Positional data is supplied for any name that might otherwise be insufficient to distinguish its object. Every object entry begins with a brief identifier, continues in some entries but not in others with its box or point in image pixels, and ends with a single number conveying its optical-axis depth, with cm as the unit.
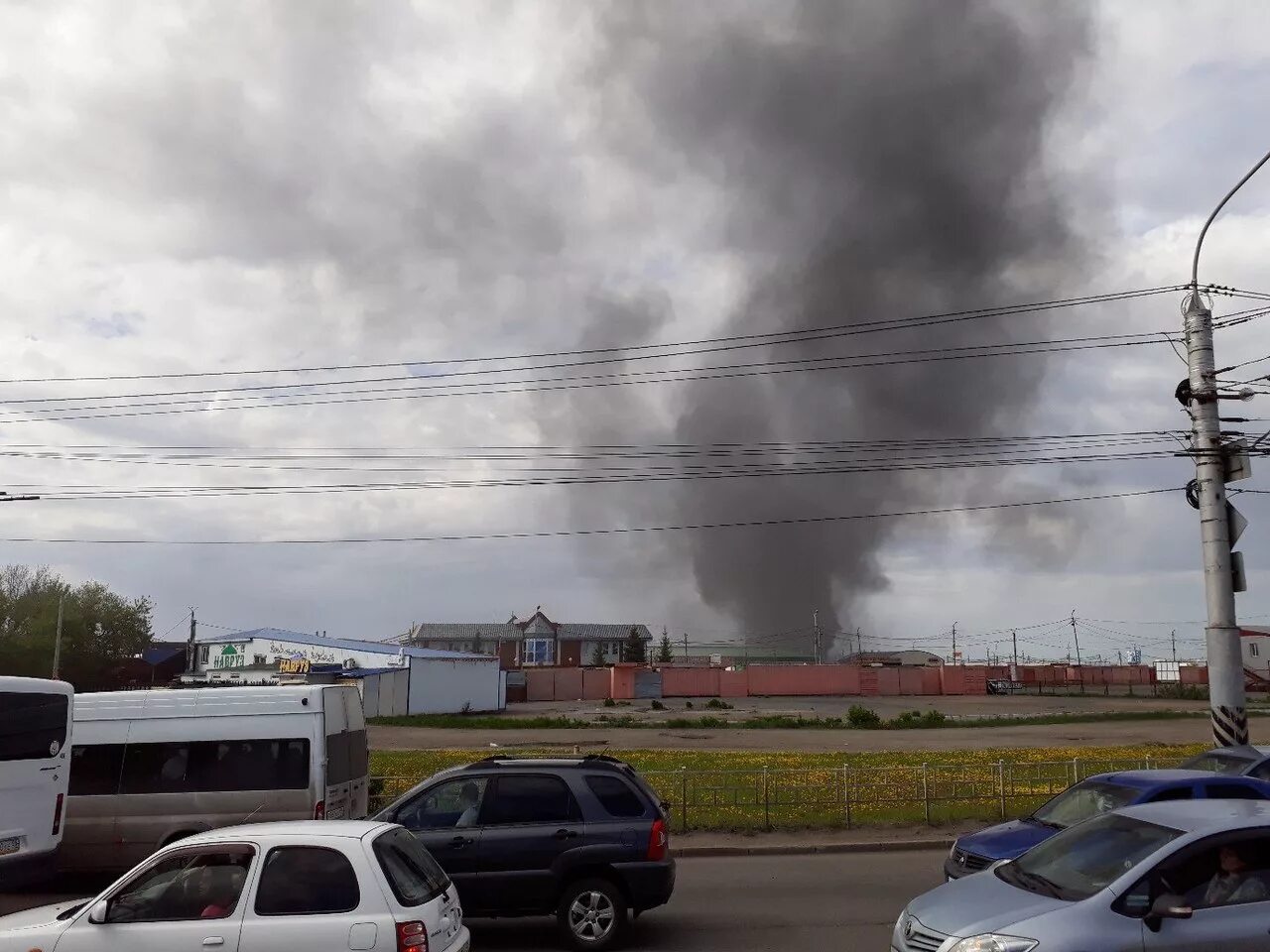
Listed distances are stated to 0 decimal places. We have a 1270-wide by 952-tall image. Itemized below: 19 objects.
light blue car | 596
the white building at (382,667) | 5766
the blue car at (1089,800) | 1011
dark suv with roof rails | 922
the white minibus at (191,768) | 1197
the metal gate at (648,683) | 7981
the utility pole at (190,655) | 7433
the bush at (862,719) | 4691
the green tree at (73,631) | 5853
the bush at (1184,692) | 7550
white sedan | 600
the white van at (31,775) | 1014
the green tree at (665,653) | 13180
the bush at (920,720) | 4597
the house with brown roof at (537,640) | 15000
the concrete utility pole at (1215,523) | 1764
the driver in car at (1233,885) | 625
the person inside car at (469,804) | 957
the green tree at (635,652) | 12675
